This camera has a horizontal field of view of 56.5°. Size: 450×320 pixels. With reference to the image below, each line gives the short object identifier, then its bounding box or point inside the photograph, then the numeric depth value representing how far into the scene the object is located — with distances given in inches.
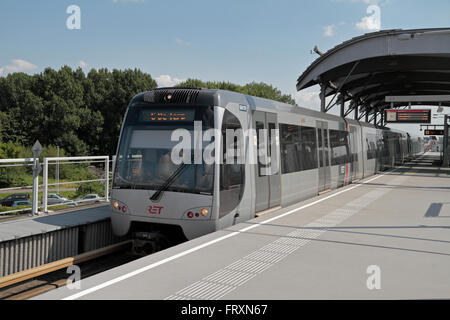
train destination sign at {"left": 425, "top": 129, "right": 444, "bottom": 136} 1541.8
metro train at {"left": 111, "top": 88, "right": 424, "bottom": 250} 296.8
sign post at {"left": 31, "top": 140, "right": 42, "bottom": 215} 331.3
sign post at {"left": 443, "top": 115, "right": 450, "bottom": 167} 1258.0
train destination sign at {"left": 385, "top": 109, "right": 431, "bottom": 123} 1242.6
